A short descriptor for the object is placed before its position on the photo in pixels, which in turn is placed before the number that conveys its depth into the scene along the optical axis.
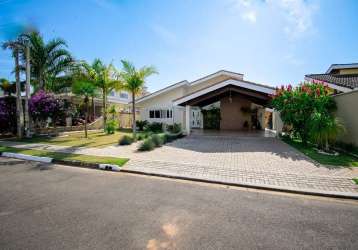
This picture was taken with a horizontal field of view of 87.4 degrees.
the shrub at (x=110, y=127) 17.78
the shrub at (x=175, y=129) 17.30
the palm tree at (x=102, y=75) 18.58
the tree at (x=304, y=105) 10.17
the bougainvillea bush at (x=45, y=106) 15.59
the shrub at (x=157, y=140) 11.48
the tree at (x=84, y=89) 14.26
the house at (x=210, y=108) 20.89
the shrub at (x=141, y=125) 22.60
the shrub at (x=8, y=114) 15.52
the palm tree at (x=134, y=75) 13.66
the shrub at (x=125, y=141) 12.20
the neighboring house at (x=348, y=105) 8.83
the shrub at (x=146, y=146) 10.29
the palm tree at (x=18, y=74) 14.63
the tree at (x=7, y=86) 23.91
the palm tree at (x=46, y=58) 17.14
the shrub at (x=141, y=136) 14.43
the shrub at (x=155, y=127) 20.77
